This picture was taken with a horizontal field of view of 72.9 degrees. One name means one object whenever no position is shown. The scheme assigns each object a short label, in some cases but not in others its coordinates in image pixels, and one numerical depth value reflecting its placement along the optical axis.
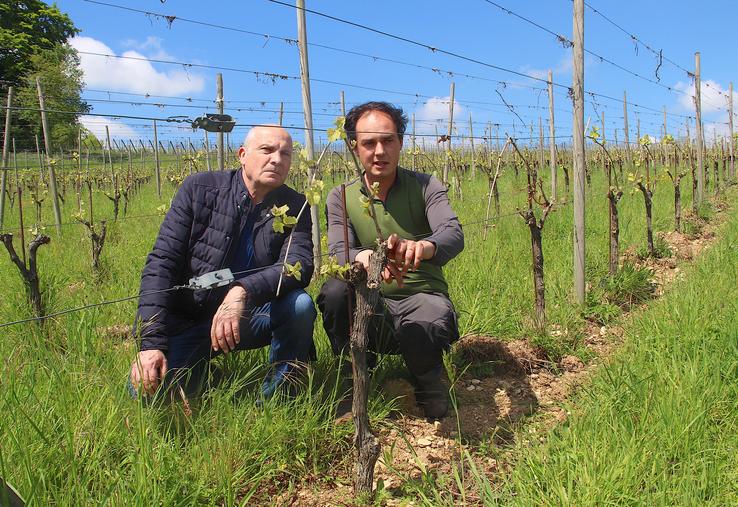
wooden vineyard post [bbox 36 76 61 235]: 5.73
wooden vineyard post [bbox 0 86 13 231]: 5.08
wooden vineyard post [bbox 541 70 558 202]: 9.48
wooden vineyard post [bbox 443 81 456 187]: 7.47
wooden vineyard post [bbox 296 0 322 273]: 3.50
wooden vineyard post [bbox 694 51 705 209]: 8.88
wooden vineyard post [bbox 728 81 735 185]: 12.86
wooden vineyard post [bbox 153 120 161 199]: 8.48
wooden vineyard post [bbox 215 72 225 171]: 3.95
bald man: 2.05
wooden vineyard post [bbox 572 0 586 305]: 3.59
